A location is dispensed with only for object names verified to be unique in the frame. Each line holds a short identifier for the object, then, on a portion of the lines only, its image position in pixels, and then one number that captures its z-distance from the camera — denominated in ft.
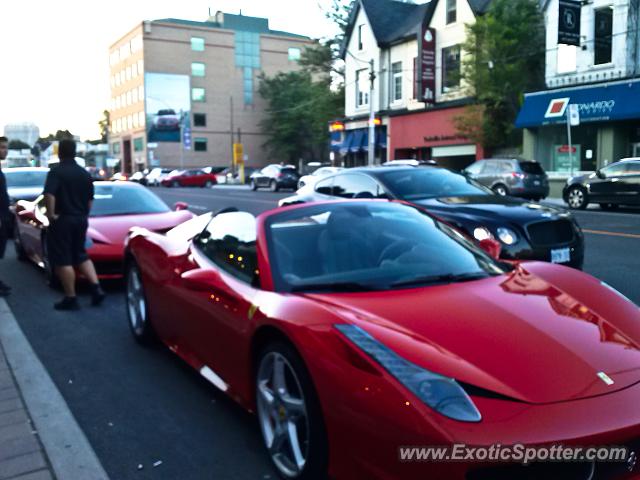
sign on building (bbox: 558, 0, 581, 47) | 81.56
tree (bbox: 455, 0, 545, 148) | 91.97
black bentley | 22.68
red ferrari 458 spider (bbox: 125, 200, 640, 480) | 7.72
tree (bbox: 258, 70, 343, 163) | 208.54
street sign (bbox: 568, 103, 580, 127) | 71.26
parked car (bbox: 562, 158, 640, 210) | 59.88
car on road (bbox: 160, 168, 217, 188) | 157.69
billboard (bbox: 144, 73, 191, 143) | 236.63
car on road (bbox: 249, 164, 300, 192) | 115.65
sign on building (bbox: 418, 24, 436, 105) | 109.40
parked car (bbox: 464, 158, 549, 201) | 73.20
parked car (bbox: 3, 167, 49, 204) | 41.27
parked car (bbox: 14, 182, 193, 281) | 25.46
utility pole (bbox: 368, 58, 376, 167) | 106.11
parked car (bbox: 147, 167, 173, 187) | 169.05
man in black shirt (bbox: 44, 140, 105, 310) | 22.12
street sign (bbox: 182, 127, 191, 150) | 225.15
